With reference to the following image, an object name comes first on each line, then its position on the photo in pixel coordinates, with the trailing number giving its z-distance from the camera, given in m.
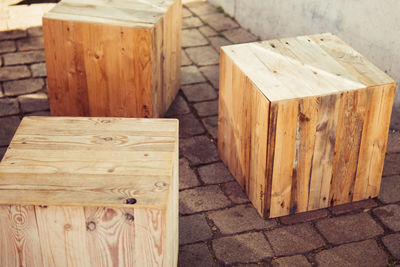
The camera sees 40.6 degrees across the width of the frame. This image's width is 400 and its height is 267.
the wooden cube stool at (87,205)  2.05
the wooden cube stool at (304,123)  2.82
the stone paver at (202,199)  3.21
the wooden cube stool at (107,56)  3.51
